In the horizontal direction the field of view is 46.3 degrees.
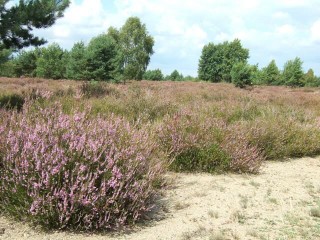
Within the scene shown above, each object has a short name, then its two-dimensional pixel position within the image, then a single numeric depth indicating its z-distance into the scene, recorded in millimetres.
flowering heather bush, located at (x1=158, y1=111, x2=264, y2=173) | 5871
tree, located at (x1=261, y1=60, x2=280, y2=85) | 59209
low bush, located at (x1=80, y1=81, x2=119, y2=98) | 11823
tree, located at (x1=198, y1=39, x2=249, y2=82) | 70750
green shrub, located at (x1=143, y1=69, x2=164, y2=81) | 69056
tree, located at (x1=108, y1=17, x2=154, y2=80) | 56559
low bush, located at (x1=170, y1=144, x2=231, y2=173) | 5859
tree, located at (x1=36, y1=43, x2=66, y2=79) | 40656
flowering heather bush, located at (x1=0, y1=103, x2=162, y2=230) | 3402
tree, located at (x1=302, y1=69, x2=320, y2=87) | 62406
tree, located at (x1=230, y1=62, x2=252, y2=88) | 37319
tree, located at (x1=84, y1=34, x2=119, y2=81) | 24234
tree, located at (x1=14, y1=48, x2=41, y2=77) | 49219
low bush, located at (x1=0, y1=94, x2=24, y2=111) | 8880
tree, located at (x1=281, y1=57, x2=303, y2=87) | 55031
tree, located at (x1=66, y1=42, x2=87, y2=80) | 25878
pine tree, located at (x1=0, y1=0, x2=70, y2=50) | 9484
